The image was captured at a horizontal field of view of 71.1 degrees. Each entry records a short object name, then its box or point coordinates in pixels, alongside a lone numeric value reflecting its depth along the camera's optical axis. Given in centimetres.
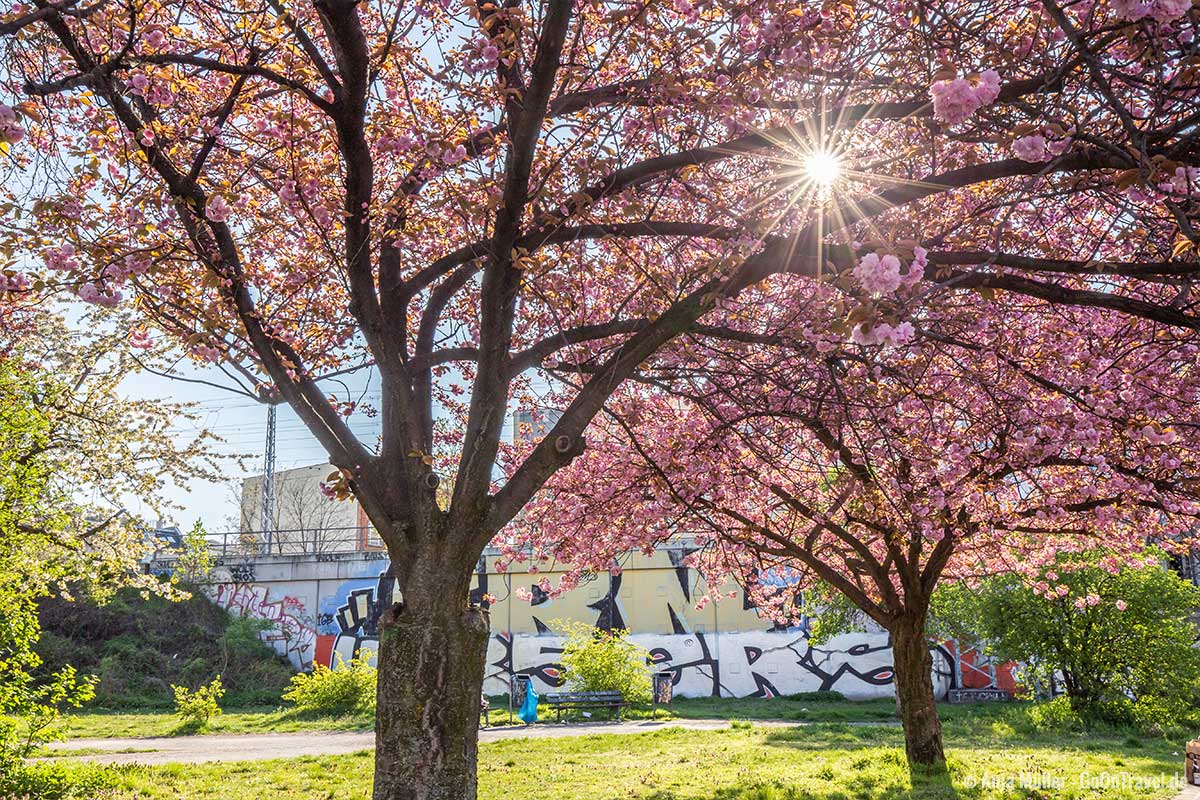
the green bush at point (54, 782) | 727
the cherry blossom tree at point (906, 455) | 606
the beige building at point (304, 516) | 2785
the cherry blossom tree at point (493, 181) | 434
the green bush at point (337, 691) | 1775
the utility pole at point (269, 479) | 2577
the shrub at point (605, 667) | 1752
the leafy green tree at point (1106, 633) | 1412
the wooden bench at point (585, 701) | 1630
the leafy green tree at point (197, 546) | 1535
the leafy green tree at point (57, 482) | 743
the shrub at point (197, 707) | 1557
